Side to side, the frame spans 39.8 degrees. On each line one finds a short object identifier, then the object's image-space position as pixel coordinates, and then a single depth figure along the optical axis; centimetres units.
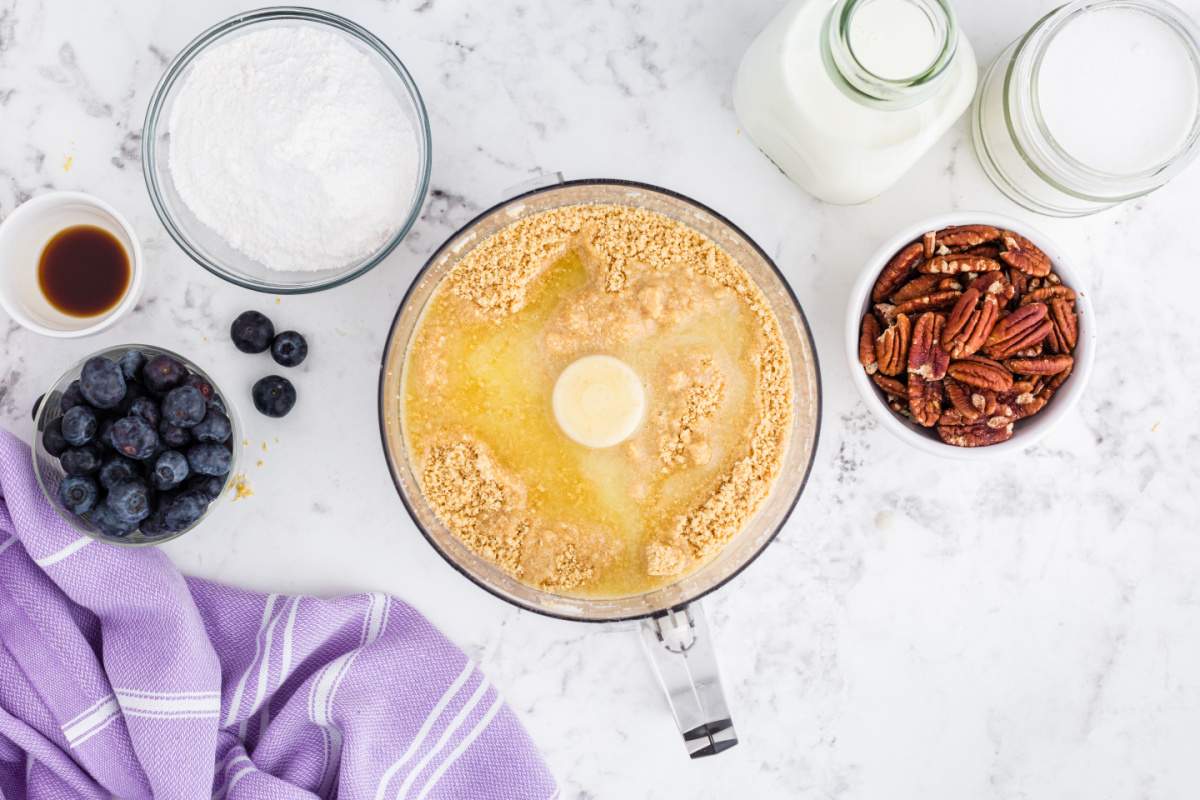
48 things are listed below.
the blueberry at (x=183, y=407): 72
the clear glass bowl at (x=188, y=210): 75
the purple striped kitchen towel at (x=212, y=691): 75
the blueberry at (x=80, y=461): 71
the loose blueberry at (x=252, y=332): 76
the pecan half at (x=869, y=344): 74
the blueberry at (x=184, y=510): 72
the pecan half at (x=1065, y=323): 74
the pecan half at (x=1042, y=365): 73
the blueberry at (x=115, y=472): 72
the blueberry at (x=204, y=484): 73
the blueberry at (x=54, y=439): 72
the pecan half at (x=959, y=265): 74
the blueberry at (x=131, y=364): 73
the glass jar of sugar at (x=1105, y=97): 73
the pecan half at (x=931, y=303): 74
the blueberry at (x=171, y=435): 72
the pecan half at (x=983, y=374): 73
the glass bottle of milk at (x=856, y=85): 68
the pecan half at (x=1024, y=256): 74
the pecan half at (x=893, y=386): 74
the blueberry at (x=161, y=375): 72
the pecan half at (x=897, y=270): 74
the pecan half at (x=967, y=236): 74
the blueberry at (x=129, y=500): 71
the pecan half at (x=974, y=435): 74
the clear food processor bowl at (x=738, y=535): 73
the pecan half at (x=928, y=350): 73
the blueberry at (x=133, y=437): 71
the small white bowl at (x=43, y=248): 75
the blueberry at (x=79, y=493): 71
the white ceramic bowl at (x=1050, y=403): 73
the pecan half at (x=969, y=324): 73
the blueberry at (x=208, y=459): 72
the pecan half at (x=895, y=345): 73
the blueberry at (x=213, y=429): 72
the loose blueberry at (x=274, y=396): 76
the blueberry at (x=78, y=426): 71
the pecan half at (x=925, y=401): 74
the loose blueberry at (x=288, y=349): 76
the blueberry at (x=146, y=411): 72
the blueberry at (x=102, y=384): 71
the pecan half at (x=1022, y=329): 73
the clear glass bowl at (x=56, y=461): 73
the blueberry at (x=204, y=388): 73
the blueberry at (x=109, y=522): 72
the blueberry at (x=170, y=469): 71
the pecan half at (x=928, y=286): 74
